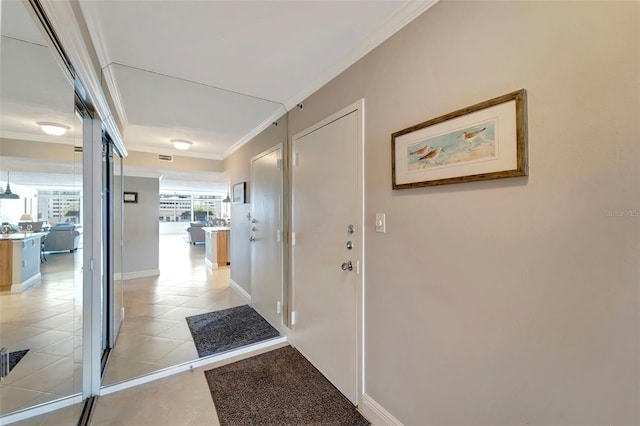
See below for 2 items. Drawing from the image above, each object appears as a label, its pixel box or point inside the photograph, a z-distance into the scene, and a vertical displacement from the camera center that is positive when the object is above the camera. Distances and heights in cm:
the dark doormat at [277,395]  164 -129
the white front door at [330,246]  177 -26
